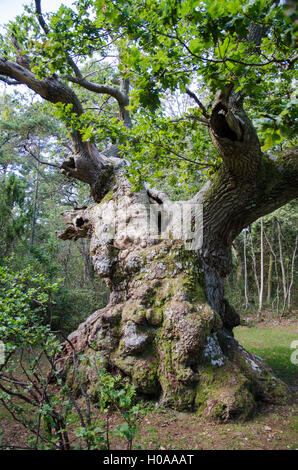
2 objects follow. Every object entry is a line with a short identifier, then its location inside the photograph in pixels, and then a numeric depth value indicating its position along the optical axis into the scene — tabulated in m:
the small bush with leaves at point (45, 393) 1.91
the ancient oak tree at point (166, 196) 2.92
